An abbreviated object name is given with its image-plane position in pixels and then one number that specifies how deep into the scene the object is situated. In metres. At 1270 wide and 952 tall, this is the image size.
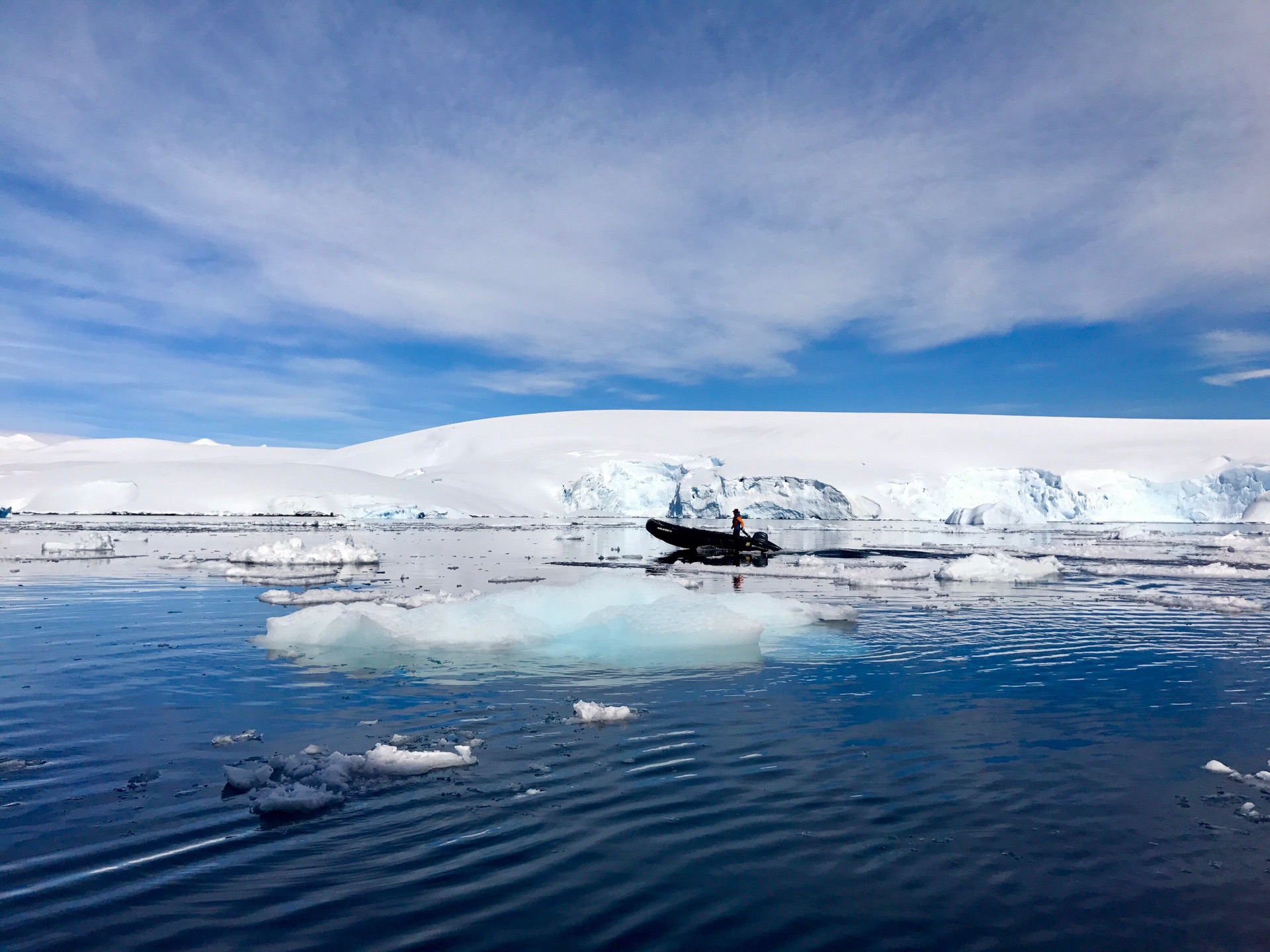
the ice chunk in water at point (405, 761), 5.62
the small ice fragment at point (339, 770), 5.35
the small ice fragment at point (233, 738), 6.38
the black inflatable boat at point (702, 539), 30.97
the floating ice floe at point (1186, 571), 22.05
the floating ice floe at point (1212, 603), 15.23
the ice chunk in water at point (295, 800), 4.91
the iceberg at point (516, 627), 10.30
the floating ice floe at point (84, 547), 26.39
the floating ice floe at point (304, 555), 23.48
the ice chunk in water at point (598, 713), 7.01
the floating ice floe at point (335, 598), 14.38
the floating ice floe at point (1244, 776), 5.62
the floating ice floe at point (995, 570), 20.61
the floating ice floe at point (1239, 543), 34.50
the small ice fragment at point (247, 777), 5.33
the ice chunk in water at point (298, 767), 5.51
